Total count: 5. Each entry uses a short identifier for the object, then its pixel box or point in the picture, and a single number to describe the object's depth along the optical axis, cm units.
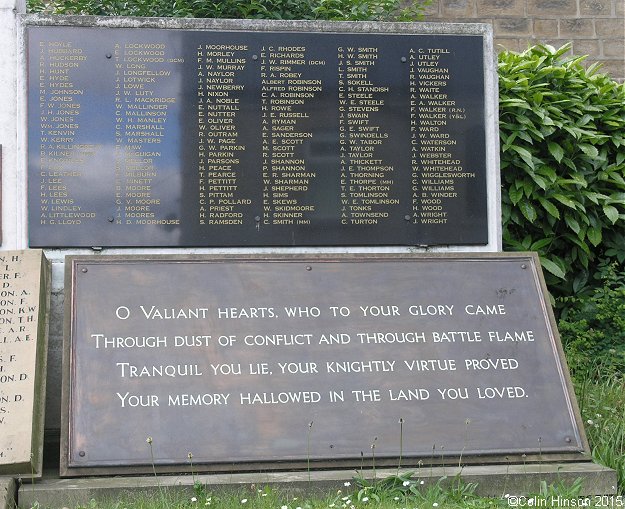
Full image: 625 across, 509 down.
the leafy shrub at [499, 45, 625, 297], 689
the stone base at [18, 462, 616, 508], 418
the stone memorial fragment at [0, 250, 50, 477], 438
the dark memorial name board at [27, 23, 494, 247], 579
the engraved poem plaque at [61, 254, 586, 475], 457
